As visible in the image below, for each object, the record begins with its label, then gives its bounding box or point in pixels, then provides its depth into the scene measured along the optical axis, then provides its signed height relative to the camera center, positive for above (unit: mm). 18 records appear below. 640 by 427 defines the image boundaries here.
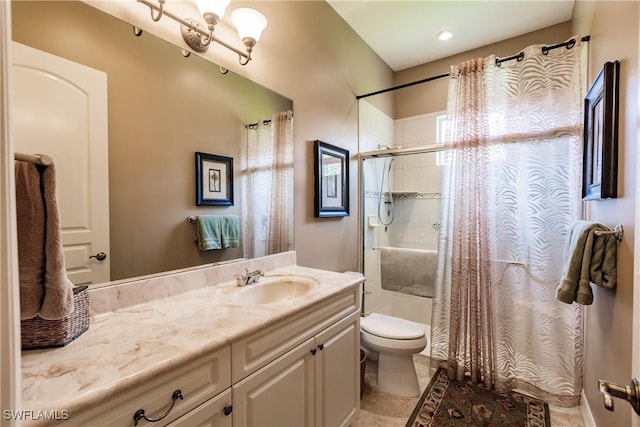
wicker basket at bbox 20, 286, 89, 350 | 732 -337
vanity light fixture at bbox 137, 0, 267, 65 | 1187 +874
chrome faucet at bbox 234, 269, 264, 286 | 1427 -367
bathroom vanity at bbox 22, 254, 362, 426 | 642 -433
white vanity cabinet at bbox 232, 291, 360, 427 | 970 -711
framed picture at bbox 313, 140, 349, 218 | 2078 +229
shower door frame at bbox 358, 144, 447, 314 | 2586 +128
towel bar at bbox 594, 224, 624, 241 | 1021 -93
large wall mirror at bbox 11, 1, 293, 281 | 992 +397
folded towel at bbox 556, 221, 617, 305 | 1057 -230
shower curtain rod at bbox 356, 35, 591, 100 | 1700 +1056
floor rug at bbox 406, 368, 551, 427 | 1660 -1293
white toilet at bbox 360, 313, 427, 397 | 1866 -1001
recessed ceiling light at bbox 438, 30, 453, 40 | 2500 +1606
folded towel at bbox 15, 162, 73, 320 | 678 -90
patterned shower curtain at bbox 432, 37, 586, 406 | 1796 -71
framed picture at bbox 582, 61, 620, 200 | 1084 +319
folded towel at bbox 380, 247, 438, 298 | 2611 -609
